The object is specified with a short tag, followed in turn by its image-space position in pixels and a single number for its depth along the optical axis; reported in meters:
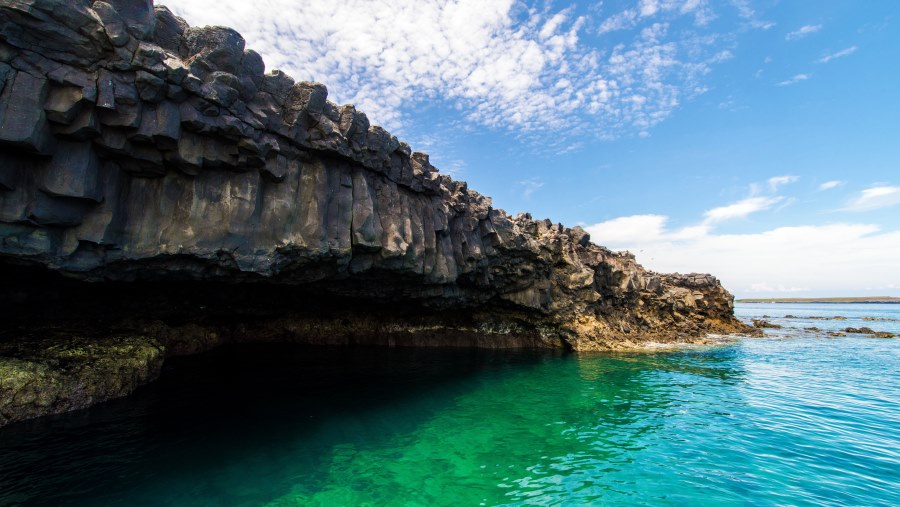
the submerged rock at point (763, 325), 76.11
